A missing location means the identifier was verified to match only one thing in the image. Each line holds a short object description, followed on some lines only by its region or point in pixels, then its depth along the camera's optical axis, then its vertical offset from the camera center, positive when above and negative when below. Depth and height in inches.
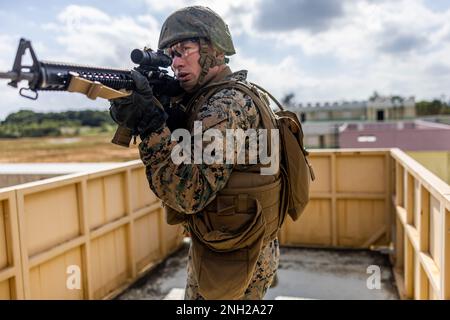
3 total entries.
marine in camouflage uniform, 68.3 +0.9
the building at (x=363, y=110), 1460.4 +20.4
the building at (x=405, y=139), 454.5 -26.5
